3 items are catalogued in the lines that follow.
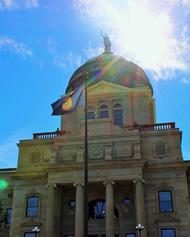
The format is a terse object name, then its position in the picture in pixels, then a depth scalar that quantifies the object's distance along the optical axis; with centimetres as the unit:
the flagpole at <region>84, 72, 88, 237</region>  1956
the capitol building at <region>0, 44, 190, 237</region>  3347
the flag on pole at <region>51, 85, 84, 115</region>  2636
